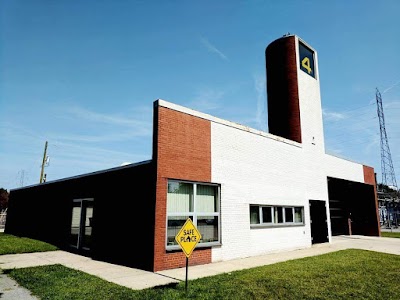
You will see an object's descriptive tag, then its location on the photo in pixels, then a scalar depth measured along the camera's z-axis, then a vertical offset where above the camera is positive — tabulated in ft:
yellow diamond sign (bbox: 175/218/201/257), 22.41 -1.90
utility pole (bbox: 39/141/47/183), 111.86 +18.78
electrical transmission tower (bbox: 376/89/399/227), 124.96 +17.74
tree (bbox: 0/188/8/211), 181.98 +6.22
